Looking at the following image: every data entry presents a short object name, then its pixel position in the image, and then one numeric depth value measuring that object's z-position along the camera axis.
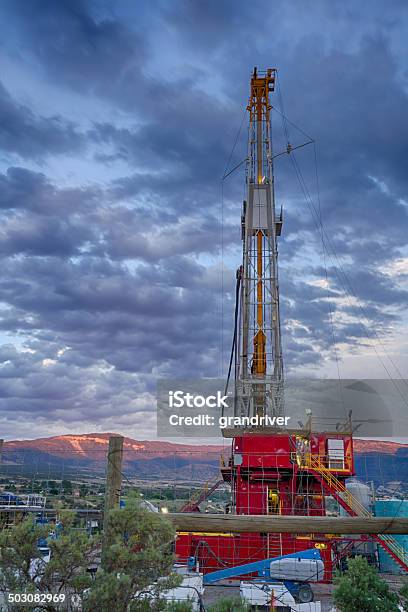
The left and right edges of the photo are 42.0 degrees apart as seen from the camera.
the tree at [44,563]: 5.53
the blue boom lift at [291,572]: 11.86
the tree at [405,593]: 6.31
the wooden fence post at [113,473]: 5.96
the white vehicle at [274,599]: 9.98
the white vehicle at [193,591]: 9.08
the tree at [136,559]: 5.38
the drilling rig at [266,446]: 16.58
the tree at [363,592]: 6.45
